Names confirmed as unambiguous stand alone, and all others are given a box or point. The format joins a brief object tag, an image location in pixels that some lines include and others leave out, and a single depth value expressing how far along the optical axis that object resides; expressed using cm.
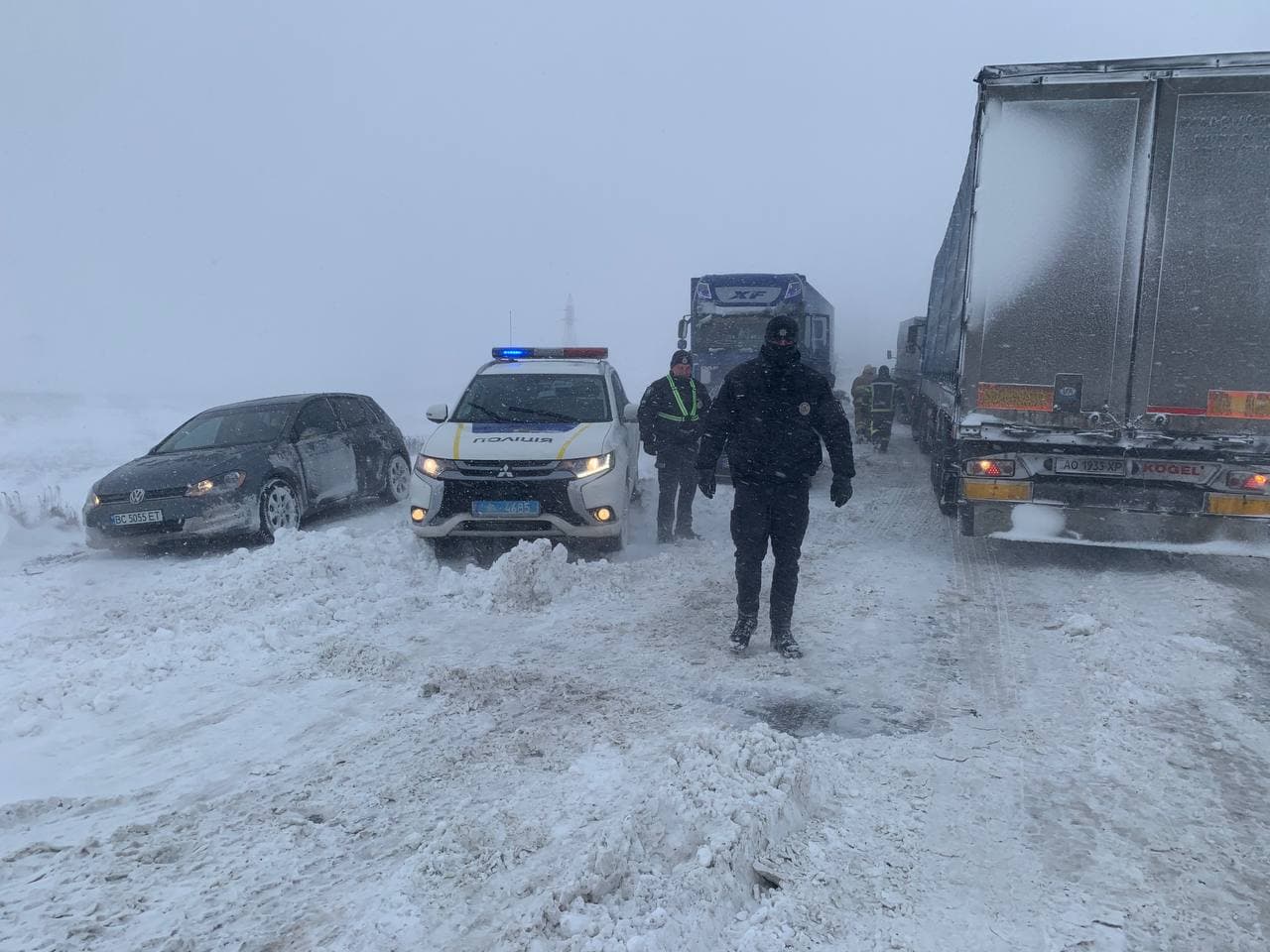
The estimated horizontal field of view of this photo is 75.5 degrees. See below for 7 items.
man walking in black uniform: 482
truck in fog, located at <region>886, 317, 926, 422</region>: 1854
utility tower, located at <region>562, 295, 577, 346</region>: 7404
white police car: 690
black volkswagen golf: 761
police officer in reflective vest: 796
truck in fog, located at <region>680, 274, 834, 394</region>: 1512
